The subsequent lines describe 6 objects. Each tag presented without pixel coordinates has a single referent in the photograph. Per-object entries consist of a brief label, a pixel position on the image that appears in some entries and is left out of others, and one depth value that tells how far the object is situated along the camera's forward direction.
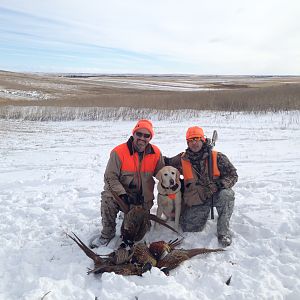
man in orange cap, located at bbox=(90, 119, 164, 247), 5.03
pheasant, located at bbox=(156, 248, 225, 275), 4.20
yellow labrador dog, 5.08
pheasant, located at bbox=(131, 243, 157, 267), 4.14
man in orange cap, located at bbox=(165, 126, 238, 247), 4.91
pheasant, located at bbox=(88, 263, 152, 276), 4.00
